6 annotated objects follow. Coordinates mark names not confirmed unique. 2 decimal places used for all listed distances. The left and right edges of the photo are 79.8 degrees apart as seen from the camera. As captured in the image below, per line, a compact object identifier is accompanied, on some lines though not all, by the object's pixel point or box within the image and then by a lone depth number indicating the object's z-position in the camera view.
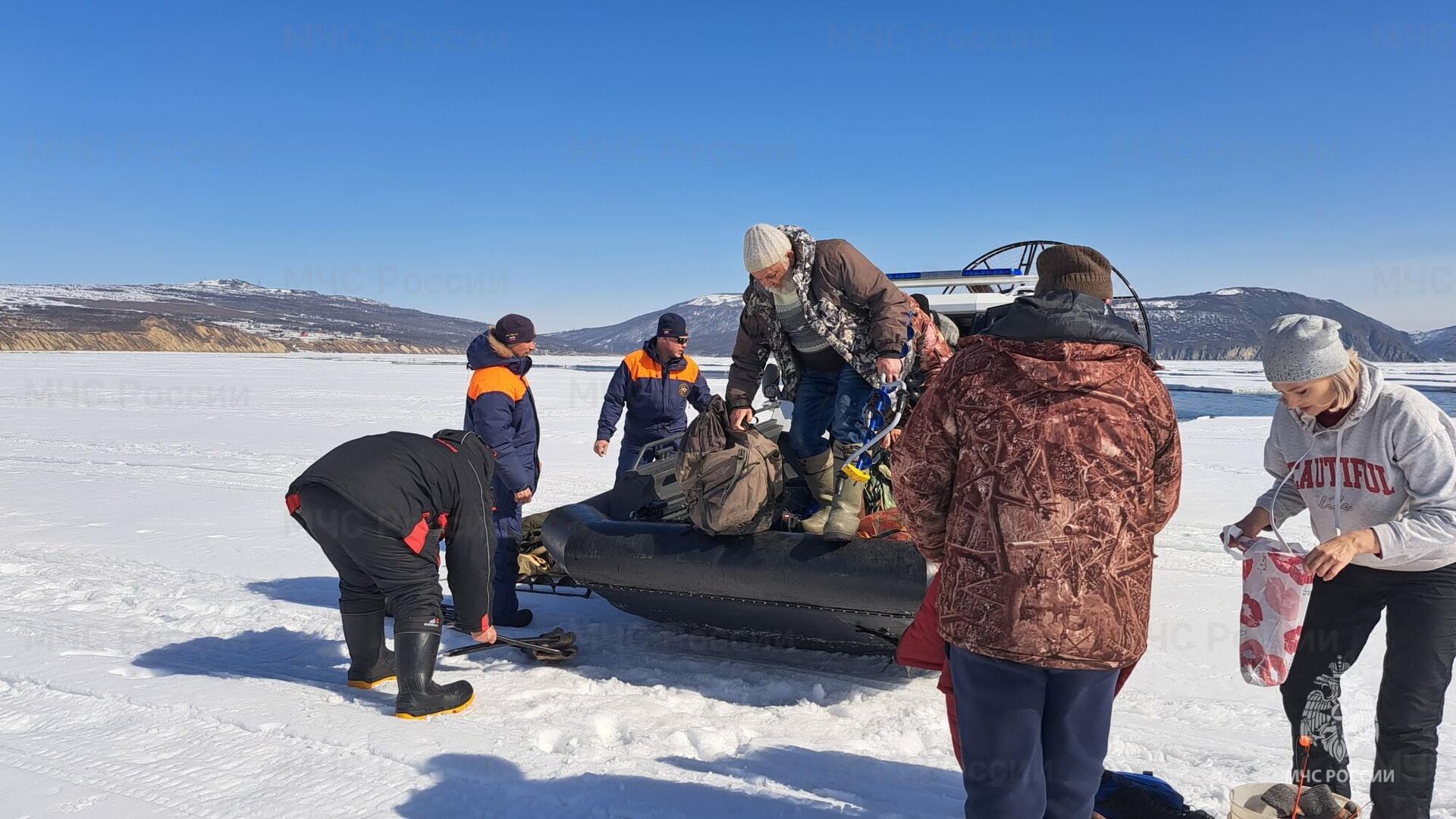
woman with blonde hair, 2.14
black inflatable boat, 3.36
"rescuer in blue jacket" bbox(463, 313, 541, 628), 4.46
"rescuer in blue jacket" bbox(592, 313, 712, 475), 5.92
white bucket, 2.32
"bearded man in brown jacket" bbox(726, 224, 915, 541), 3.62
